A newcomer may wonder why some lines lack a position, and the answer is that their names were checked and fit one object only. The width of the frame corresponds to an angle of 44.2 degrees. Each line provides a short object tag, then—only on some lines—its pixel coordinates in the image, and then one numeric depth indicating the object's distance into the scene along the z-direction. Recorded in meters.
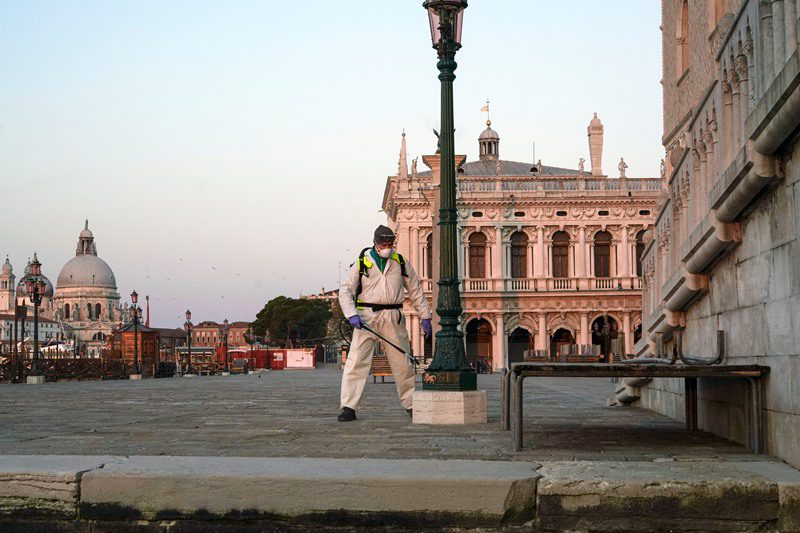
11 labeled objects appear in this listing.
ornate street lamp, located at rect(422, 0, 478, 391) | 8.73
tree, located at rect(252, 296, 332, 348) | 104.75
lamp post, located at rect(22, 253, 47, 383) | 33.40
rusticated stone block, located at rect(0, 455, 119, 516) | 4.60
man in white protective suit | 8.98
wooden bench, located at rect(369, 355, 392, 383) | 21.95
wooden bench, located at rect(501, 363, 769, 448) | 5.46
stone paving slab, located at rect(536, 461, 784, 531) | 4.32
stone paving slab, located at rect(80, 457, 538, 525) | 4.37
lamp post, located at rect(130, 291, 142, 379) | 37.97
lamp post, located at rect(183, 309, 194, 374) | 55.43
